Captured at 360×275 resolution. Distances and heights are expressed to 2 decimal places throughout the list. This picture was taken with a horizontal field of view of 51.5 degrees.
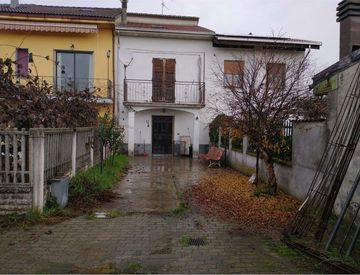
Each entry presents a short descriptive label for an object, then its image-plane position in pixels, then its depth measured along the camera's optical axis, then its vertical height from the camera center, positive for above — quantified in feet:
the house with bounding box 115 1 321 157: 67.00 +9.22
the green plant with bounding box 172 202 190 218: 23.62 -5.23
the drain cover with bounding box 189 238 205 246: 17.70 -5.37
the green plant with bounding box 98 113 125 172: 41.00 -0.67
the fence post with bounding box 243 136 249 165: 43.70 -1.83
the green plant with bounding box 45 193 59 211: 23.13 -4.68
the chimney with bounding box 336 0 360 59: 26.71 +7.89
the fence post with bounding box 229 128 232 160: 52.28 -2.34
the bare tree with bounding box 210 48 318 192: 29.32 +2.57
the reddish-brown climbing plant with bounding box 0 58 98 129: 23.99 +1.56
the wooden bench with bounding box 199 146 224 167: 52.65 -3.58
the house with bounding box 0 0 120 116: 64.13 +15.15
